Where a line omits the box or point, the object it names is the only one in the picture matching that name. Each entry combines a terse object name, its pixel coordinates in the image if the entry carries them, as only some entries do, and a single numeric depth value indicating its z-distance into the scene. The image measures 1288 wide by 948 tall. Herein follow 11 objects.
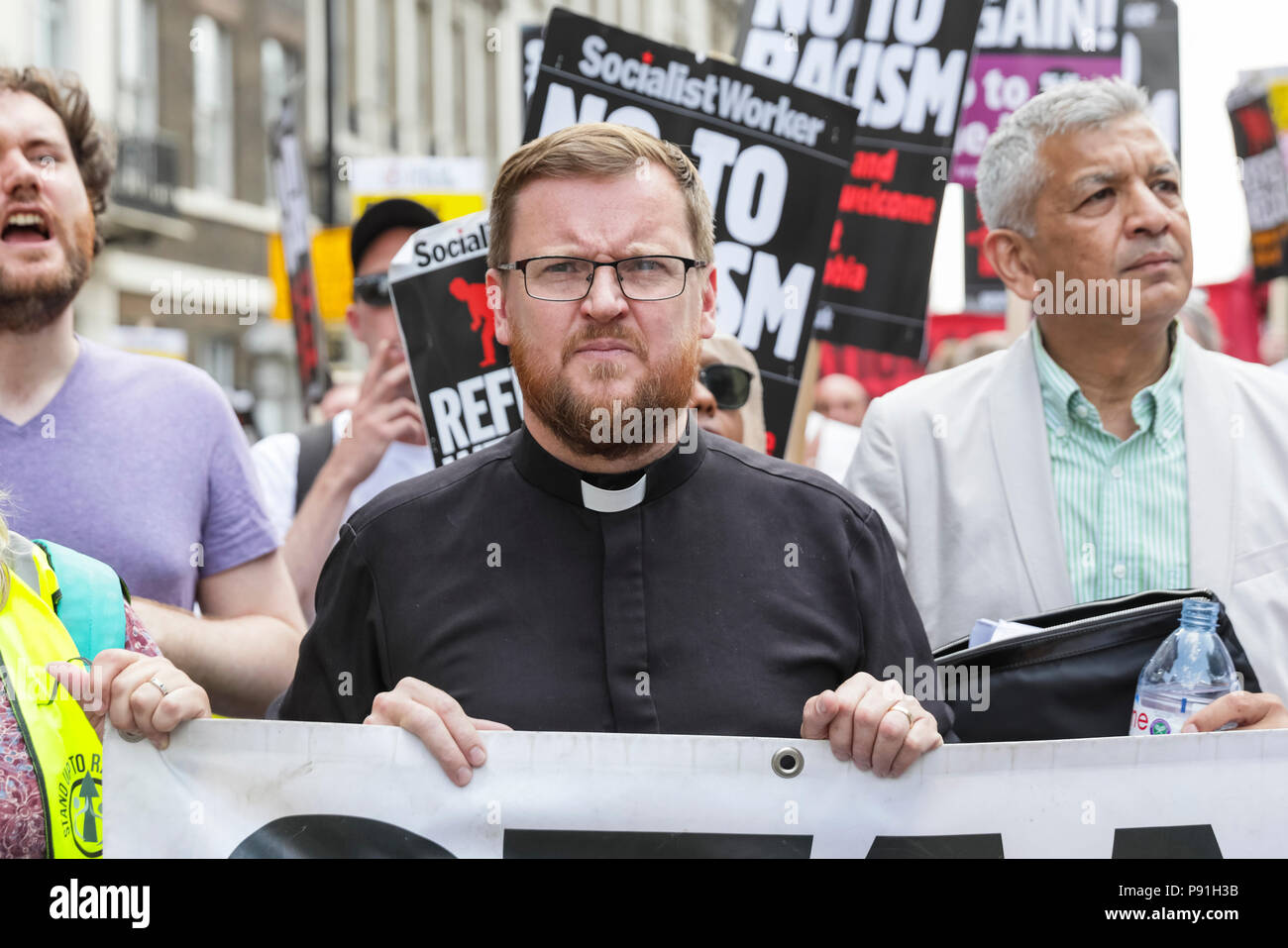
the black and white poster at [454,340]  3.83
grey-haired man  3.08
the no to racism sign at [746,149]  4.03
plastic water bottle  2.62
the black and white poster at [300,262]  6.84
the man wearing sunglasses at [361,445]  4.17
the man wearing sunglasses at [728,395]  3.80
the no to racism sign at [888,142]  4.83
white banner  2.38
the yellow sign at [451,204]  7.04
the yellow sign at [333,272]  7.99
